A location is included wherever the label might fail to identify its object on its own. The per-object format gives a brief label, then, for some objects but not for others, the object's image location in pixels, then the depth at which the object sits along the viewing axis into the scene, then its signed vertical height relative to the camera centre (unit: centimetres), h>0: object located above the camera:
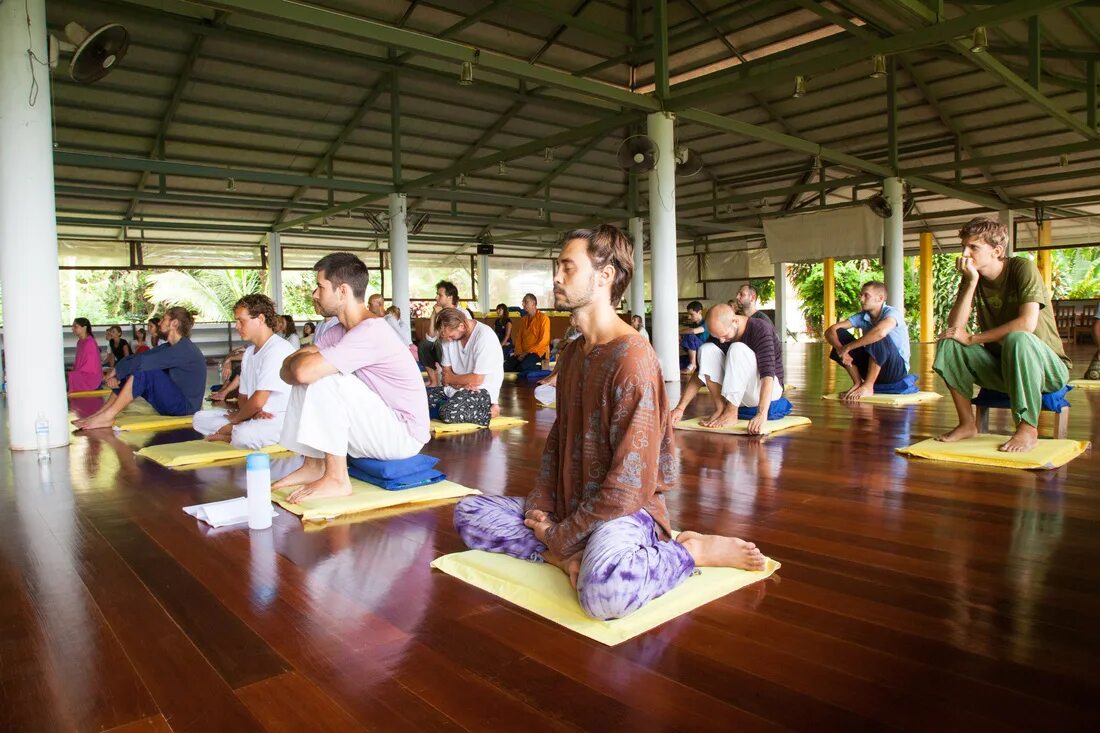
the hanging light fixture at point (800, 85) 687 +233
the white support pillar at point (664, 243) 747 +100
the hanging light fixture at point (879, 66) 641 +233
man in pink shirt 273 -17
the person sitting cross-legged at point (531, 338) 850 +7
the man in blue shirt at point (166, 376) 493 -15
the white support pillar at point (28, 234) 416 +70
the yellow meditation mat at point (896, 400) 542 -48
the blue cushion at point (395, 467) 298 -48
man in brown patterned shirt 168 -30
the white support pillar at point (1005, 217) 1382 +213
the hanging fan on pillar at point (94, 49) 423 +177
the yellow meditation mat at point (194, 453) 372 -51
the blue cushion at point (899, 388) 568 -40
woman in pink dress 778 -13
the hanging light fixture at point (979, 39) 594 +235
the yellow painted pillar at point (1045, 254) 1434 +149
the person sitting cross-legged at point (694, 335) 750 +6
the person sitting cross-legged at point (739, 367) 422 -16
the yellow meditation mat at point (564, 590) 165 -61
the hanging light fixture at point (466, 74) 641 +236
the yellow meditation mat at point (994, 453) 319 -54
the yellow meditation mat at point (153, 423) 499 -46
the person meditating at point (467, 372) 482 -18
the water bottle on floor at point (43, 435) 412 -44
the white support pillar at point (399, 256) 1071 +134
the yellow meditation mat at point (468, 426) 469 -52
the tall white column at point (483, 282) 1781 +152
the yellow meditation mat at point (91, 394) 768 -39
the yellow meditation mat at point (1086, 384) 623 -46
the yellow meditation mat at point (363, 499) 267 -57
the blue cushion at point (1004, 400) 349 -33
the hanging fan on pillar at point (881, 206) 1090 +189
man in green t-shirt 327 -3
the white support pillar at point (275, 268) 1438 +162
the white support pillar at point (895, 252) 1113 +127
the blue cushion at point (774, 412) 464 -46
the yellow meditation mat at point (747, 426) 432 -52
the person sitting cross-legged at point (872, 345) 529 -7
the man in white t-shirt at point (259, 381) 375 -15
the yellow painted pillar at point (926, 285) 1479 +98
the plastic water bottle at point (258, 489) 254 -47
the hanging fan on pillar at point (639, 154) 732 +184
